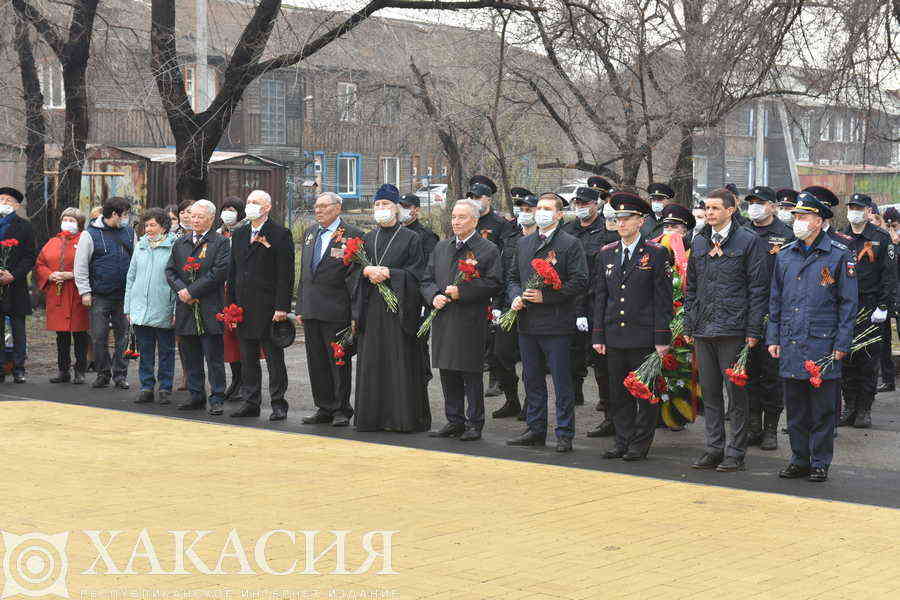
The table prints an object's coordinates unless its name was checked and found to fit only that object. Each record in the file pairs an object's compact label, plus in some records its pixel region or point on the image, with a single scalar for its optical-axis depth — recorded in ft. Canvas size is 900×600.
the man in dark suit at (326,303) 39.01
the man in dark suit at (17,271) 48.49
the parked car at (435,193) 104.55
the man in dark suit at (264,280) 40.47
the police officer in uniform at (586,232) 40.57
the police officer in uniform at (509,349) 41.14
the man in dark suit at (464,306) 36.22
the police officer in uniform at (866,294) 39.52
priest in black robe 38.06
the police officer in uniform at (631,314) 33.47
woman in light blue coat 43.70
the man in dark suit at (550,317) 35.06
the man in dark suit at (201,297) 42.06
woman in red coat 47.83
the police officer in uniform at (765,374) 35.58
